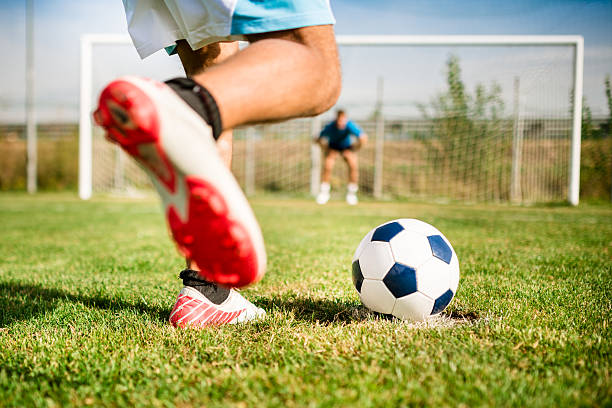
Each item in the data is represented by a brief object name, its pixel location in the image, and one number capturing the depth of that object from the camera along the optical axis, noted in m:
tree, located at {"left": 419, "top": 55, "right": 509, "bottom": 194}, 11.18
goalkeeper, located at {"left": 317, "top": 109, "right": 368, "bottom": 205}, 11.10
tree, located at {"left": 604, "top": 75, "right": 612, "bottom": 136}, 9.67
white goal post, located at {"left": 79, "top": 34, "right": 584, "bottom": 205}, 10.12
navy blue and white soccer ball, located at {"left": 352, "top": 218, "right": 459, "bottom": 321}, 1.77
